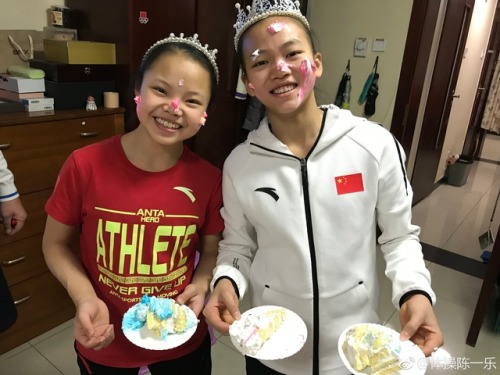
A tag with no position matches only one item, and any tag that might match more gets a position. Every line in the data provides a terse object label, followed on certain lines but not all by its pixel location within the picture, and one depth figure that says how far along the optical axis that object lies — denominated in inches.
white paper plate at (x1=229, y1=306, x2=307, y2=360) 40.0
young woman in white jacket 42.6
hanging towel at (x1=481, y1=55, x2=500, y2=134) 259.3
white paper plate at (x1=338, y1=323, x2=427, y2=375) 37.4
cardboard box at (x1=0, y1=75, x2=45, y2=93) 82.7
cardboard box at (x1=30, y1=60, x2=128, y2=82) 87.1
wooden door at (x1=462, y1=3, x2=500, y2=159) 240.4
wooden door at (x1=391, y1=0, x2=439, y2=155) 125.8
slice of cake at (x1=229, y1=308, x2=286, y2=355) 40.4
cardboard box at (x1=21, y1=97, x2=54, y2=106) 82.6
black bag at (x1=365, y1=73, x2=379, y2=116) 135.9
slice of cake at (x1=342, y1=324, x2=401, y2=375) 38.8
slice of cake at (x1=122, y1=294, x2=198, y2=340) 41.1
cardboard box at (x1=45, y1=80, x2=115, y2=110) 87.0
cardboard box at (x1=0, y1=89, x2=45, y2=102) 83.1
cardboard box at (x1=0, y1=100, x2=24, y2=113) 79.6
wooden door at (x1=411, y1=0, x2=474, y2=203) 155.9
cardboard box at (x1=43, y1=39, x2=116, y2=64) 88.0
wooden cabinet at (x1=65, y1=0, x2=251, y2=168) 92.1
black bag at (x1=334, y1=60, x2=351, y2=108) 140.1
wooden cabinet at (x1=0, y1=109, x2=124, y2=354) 77.5
